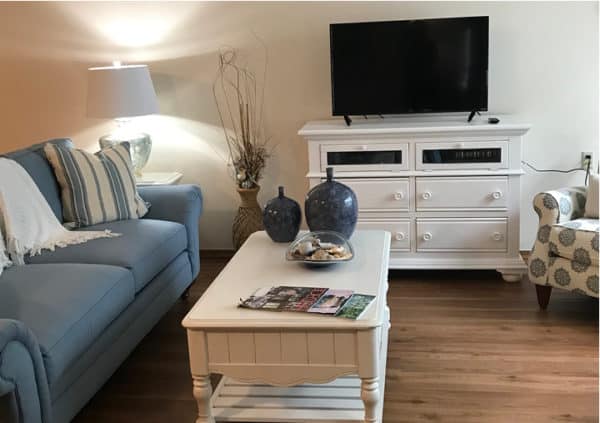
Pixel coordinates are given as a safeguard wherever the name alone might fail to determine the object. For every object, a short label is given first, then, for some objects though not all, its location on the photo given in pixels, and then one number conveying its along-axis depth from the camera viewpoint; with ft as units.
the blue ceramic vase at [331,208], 9.80
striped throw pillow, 11.46
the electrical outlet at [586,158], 13.82
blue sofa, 6.96
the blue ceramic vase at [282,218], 9.93
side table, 14.02
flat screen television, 12.84
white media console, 12.68
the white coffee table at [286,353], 7.51
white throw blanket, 9.93
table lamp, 13.48
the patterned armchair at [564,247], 10.75
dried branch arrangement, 14.51
